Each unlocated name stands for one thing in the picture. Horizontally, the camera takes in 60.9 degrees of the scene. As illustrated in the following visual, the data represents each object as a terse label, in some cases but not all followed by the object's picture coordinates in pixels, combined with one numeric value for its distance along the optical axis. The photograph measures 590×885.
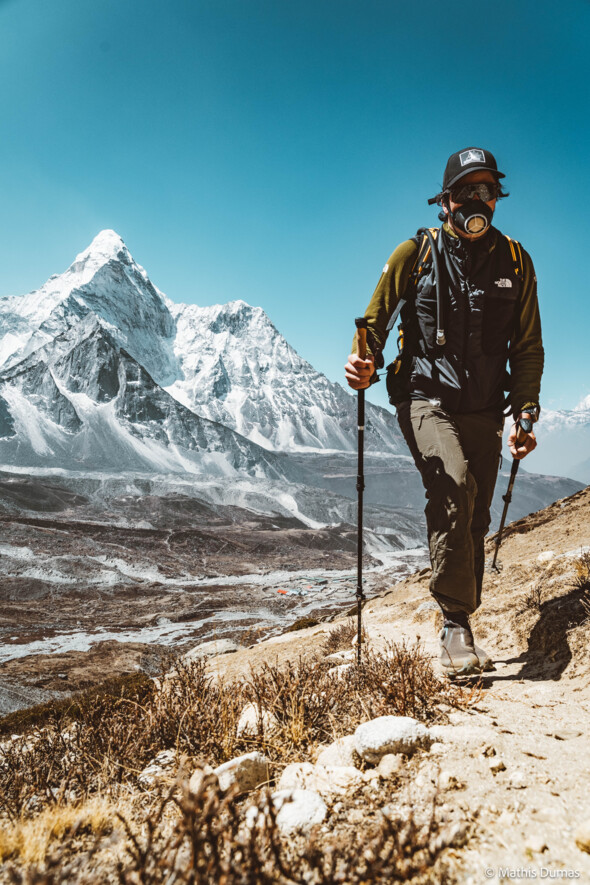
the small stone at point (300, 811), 1.27
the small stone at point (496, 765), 1.50
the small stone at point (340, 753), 1.67
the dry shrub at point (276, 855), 1.00
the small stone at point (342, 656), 3.78
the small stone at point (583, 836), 1.12
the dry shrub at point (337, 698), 1.89
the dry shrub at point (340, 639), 5.40
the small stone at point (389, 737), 1.64
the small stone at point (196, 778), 1.45
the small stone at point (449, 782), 1.41
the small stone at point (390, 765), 1.55
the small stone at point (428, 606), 6.72
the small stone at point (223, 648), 10.55
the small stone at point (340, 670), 2.61
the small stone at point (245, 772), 1.51
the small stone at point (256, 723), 1.93
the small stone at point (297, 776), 1.51
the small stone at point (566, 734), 1.82
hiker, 2.88
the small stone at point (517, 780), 1.41
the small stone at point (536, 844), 1.11
